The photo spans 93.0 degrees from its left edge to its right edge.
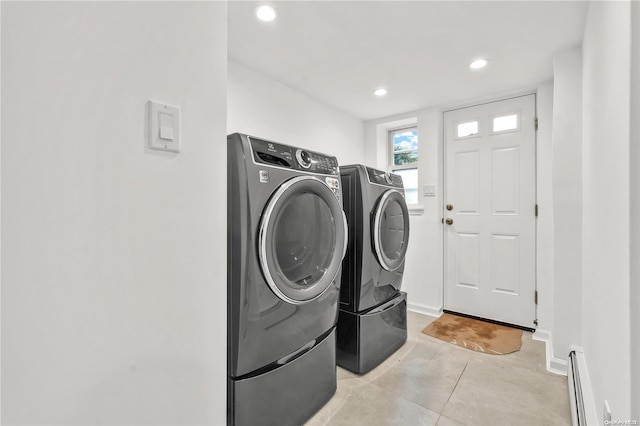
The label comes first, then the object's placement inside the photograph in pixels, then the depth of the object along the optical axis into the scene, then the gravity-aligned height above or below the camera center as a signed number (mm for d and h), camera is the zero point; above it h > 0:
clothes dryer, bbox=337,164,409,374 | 1887 -397
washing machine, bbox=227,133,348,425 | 1184 -283
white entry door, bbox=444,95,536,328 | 2686 +5
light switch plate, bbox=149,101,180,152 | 723 +209
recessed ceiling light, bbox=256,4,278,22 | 1655 +1113
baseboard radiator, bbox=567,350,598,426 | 1271 -860
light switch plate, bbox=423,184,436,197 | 3076 +218
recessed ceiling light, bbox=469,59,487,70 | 2217 +1099
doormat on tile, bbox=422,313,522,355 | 2305 -1030
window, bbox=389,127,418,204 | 3393 +638
